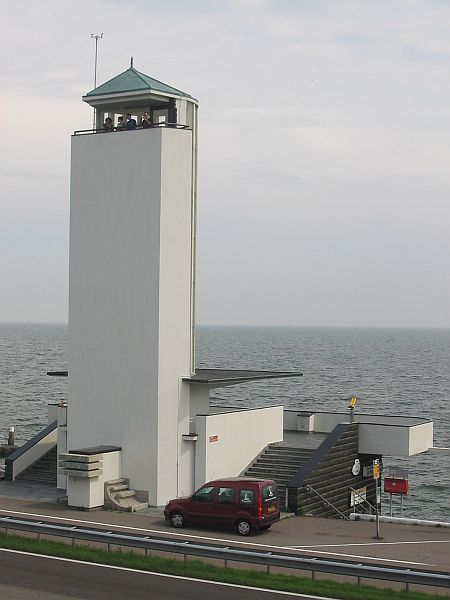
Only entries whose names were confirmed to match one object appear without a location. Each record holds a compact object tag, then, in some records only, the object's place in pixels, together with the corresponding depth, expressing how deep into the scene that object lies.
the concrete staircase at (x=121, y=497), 29.06
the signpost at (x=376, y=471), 26.36
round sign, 34.03
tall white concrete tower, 30.03
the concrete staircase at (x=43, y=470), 34.34
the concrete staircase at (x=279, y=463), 32.19
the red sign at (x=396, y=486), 29.98
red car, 25.78
